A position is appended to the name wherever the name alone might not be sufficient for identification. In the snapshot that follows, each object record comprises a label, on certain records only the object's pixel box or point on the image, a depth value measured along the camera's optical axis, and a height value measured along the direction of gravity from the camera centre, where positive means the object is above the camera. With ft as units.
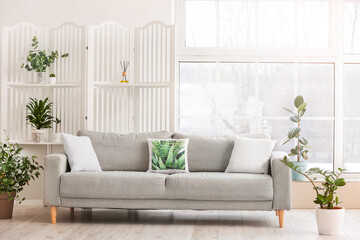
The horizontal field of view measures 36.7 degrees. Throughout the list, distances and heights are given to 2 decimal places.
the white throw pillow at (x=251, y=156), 16.84 -1.29
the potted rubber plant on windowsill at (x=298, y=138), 18.81 -0.81
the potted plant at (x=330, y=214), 14.74 -2.70
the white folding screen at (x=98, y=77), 19.84 +1.35
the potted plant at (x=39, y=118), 19.35 -0.16
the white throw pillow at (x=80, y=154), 16.90 -1.26
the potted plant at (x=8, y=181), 16.82 -2.12
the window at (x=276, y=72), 20.68 +1.65
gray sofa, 15.61 -2.18
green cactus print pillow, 17.31 -1.34
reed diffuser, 19.56 +1.69
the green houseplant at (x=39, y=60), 19.36 +1.91
